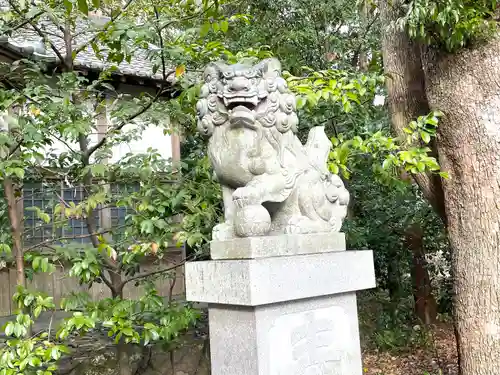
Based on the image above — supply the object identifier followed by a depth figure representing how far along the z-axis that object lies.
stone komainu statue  3.04
